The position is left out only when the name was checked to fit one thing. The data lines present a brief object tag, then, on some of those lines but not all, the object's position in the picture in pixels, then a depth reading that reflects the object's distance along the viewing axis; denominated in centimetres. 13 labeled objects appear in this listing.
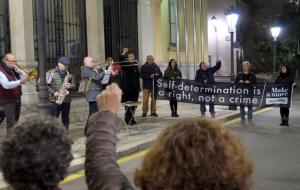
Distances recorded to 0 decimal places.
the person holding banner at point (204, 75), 1583
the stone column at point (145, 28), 2227
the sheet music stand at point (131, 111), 1262
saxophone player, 1105
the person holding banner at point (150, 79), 1590
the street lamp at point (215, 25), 3692
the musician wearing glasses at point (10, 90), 1038
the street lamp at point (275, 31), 2871
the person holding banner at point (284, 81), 1452
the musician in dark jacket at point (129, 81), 1365
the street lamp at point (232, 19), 2059
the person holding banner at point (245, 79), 1502
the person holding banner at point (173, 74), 1598
